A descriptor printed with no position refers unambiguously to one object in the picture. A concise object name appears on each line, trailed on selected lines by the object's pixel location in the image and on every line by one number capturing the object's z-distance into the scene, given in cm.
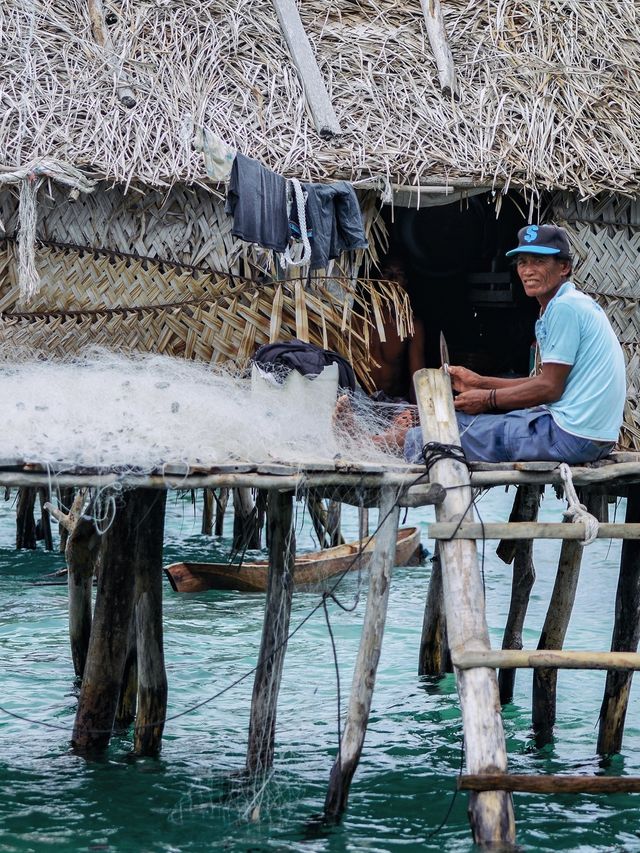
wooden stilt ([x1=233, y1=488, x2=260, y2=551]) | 2230
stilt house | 1523
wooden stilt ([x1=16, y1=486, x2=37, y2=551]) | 2450
